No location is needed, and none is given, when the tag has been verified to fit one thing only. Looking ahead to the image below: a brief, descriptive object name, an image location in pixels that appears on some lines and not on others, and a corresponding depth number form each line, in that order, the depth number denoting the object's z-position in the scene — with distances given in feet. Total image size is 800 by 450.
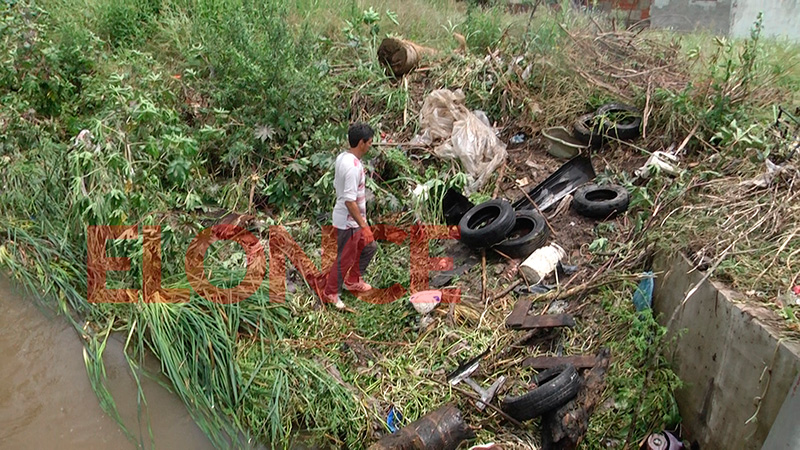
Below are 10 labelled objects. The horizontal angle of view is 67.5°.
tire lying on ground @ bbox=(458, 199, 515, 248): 16.60
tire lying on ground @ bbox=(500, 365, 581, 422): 12.00
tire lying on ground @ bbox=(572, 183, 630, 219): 17.01
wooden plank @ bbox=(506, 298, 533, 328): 14.52
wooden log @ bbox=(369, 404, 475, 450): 12.04
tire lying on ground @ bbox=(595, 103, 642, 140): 18.89
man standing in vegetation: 14.69
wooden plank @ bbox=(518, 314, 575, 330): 14.08
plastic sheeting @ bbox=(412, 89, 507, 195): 19.47
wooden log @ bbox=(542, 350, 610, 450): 11.95
